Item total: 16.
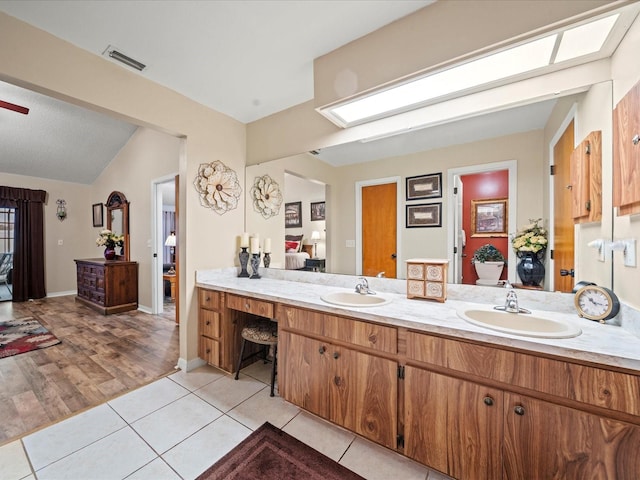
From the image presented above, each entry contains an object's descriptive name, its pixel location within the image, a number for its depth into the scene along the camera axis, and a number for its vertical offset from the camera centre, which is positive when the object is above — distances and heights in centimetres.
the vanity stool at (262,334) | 211 -78
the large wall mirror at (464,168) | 138 +49
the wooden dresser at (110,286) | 425 -78
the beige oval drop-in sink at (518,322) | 111 -41
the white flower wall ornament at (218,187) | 250 +51
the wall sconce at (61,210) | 566 +61
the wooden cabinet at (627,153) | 103 +35
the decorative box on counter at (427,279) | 166 -26
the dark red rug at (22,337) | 290 -119
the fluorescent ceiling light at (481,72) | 124 +92
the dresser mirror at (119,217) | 475 +42
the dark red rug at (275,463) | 136 -121
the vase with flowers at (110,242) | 469 -6
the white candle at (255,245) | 272 -6
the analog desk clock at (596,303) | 120 -30
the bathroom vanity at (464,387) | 95 -68
